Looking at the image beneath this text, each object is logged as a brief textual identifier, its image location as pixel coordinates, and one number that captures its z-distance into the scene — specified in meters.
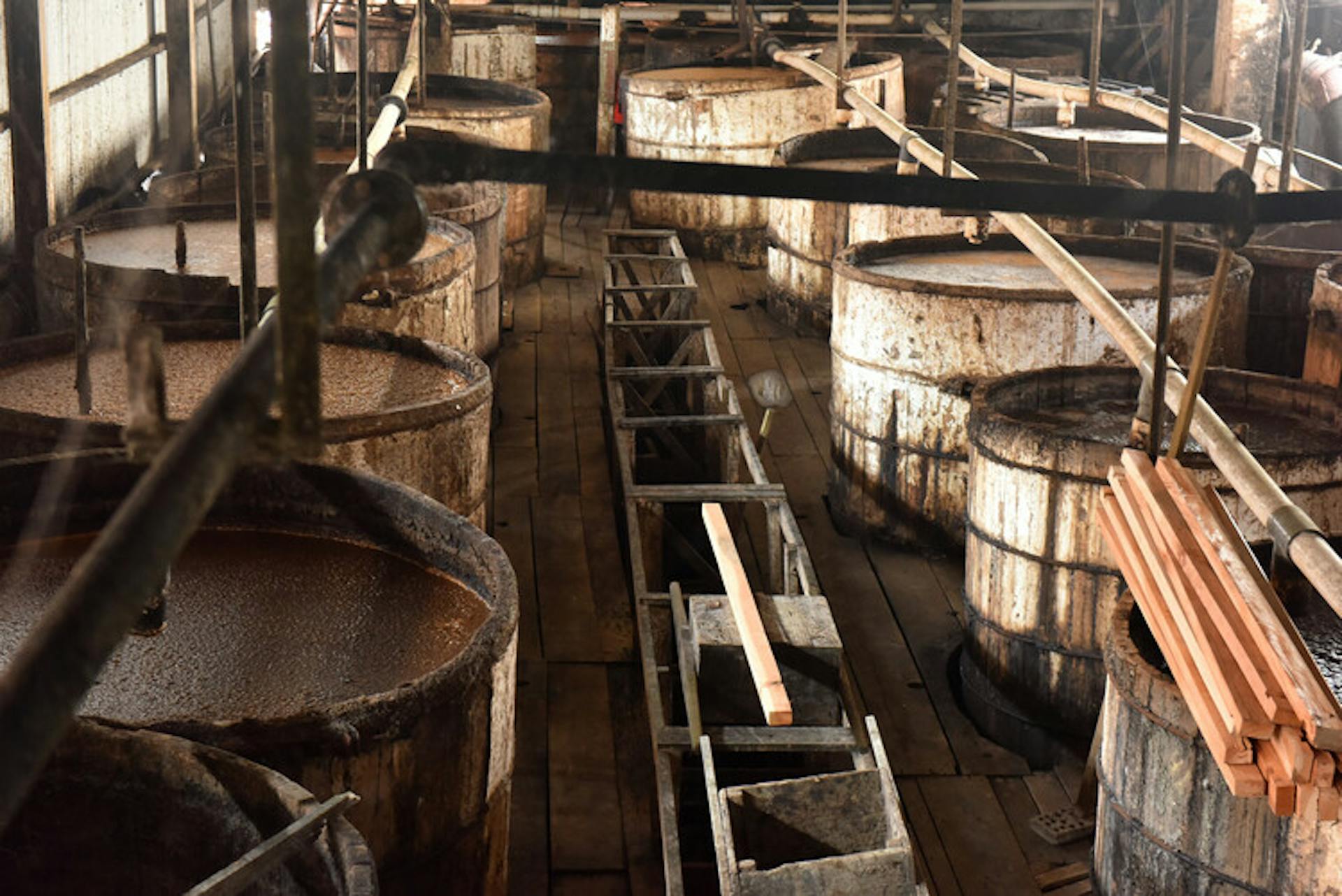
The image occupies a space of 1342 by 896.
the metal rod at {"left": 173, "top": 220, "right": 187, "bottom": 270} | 6.07
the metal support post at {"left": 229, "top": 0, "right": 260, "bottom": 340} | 3.14
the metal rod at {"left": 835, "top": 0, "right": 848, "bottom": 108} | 9.84
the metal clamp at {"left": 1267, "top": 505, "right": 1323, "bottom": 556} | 3.92
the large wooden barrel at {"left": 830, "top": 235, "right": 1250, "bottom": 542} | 7.28
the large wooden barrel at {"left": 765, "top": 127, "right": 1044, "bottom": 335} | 10.88
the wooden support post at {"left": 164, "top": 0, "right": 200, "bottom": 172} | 11.34
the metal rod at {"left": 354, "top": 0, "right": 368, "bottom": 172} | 4.21
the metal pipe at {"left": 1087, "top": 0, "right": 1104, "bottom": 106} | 8.55
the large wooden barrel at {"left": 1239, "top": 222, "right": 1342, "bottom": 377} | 8.23
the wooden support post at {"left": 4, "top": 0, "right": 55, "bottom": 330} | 7.06
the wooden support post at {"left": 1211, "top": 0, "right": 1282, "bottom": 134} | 13.20
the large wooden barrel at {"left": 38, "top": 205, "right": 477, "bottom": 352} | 5.75
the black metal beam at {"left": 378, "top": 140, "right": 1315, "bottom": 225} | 1.89
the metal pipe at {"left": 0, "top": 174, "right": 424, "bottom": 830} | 1.22
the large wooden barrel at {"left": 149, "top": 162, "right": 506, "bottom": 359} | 7.87
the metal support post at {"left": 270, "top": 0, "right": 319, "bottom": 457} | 1.47
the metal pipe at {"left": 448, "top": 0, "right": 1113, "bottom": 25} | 15.26
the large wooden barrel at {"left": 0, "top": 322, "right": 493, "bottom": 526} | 4.47
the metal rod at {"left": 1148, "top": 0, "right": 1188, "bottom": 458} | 3.07
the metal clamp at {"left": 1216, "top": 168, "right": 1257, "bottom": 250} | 2.39
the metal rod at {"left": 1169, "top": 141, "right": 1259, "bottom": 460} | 3.13
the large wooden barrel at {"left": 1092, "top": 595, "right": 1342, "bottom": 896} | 4.00
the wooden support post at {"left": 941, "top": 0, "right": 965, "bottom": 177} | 6.76
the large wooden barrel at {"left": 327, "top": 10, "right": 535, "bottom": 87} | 14.13
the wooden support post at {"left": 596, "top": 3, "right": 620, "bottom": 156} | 13.71
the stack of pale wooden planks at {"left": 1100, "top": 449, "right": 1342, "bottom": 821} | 3.42
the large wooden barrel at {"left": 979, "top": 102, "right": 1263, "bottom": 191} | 11.01
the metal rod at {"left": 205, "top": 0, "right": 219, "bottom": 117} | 12.25
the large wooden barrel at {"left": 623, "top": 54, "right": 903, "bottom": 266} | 12.72
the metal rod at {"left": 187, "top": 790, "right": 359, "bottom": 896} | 2.40
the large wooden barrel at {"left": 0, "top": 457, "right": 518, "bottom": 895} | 3.03
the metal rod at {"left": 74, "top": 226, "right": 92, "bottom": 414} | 4.70
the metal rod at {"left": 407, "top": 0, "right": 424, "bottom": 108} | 10.24
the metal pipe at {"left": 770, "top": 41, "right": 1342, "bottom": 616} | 3.77
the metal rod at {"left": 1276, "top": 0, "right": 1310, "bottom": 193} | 5.02
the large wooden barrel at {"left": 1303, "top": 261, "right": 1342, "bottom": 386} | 6.94
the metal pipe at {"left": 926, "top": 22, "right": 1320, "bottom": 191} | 8.01
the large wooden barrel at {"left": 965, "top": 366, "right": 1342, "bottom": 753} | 5.92
